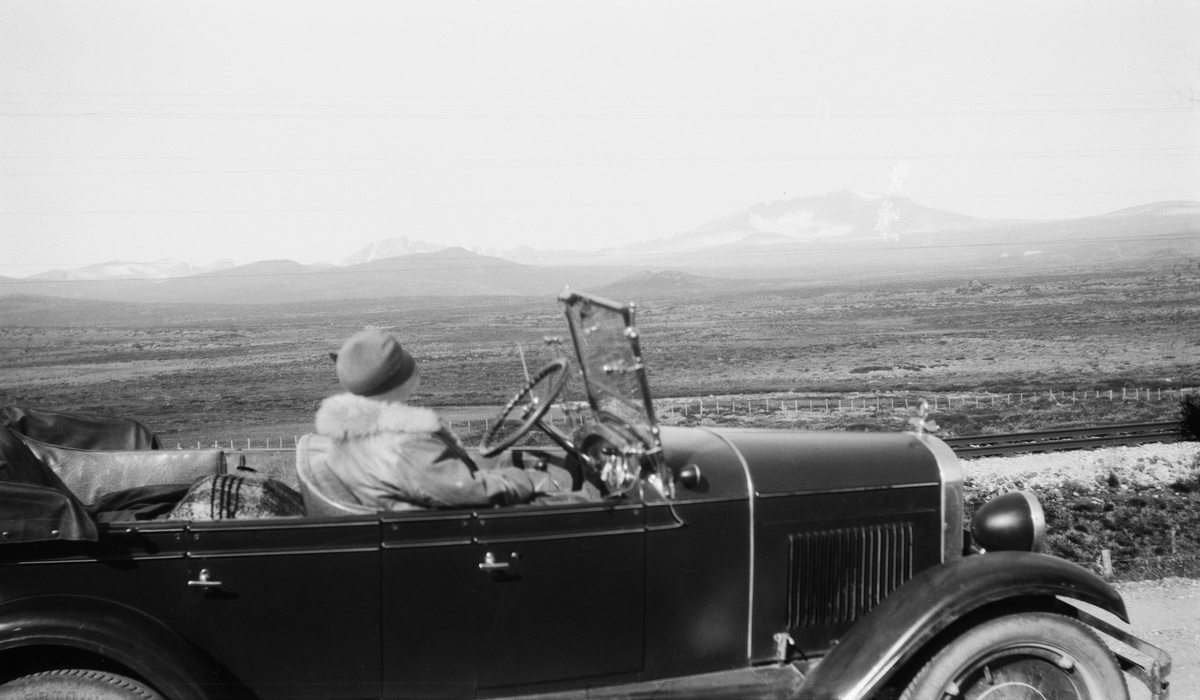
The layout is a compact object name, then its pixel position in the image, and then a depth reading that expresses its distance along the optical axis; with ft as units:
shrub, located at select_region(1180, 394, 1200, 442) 32.27
